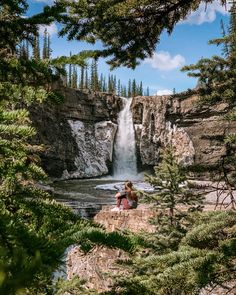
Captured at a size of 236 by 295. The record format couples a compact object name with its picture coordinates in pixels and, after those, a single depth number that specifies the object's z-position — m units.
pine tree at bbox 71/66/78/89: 74.41
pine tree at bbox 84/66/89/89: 81.34
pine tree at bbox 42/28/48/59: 70.38
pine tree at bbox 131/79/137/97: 90.96
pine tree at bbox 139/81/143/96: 97.69
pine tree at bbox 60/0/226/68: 4.05
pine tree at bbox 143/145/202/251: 7.44
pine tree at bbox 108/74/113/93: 90.69
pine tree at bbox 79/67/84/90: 79.94
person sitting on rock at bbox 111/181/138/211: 12.52
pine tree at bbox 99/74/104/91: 92.76
